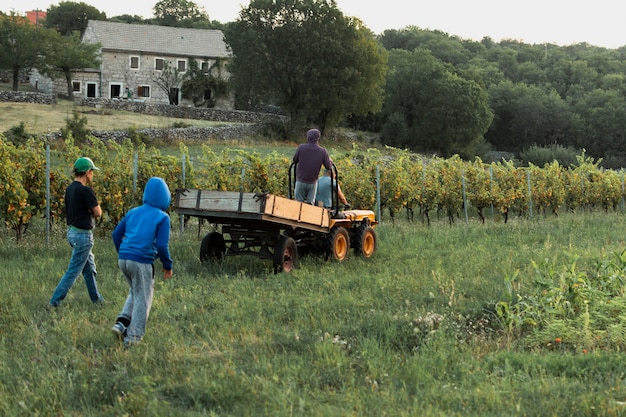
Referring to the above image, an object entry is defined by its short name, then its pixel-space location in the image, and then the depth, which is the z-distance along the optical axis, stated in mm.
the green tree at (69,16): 85500
